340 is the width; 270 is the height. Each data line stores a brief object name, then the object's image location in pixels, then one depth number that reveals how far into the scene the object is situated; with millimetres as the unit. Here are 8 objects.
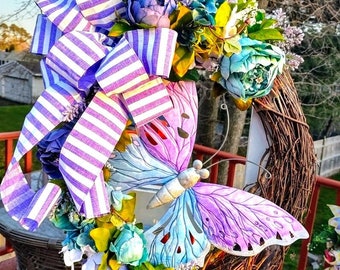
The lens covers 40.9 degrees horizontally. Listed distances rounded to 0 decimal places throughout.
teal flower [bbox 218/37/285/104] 905
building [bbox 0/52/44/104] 5779
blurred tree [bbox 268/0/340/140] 4410
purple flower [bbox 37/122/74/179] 872
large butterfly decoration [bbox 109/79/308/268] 931
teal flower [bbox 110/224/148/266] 836
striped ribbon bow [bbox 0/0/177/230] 789
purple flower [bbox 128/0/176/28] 810
